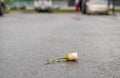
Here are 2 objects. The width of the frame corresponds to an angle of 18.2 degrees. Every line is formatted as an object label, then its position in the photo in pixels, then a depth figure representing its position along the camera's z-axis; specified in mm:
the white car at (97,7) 33031
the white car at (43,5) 43344
